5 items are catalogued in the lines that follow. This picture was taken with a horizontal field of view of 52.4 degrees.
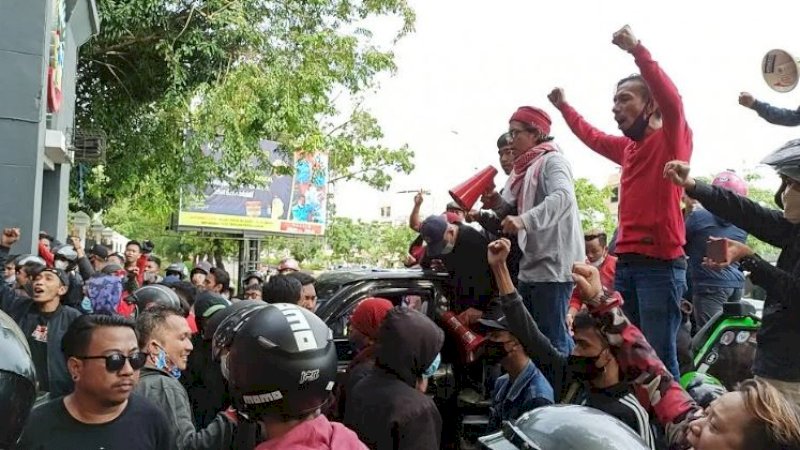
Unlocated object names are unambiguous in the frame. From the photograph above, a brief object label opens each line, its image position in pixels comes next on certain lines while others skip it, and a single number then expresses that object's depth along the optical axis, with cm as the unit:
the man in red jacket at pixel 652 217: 392
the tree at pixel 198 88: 1499
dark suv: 505
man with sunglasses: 287
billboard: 2472
